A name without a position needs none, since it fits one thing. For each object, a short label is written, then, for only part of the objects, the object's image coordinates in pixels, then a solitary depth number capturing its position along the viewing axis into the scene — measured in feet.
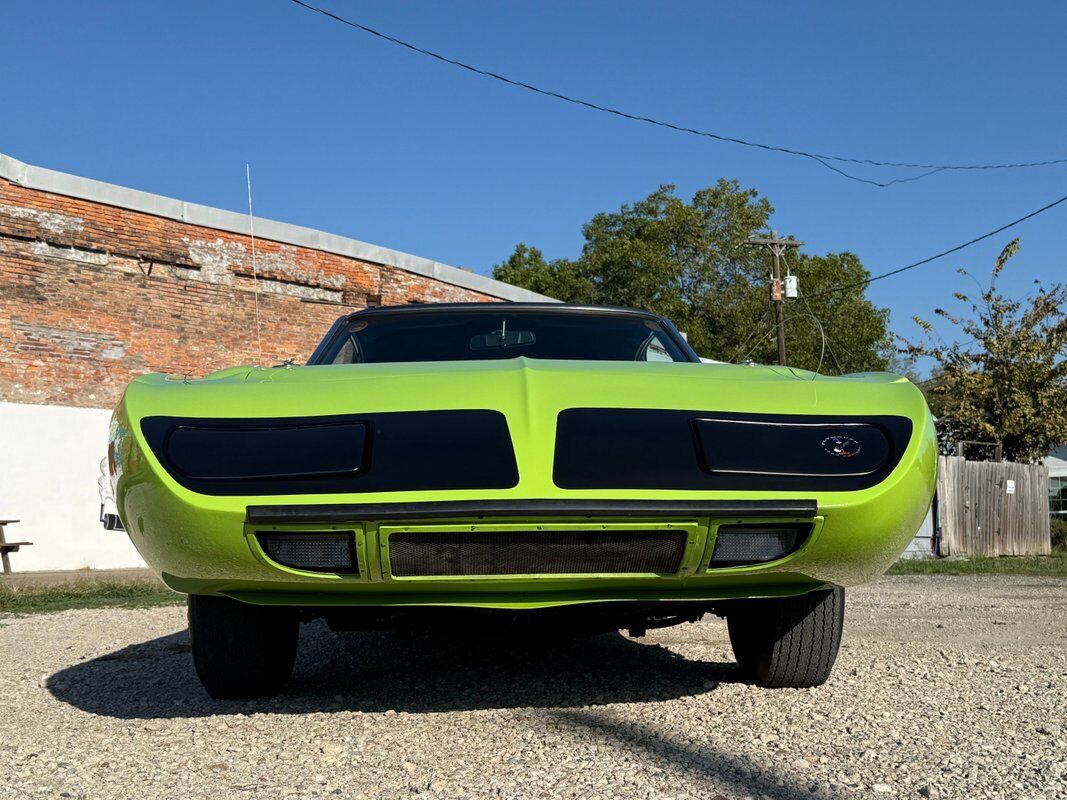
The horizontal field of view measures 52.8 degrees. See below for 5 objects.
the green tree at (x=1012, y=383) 71.46
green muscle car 8.52
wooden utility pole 94.99
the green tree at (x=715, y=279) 144.46
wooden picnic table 36.27
